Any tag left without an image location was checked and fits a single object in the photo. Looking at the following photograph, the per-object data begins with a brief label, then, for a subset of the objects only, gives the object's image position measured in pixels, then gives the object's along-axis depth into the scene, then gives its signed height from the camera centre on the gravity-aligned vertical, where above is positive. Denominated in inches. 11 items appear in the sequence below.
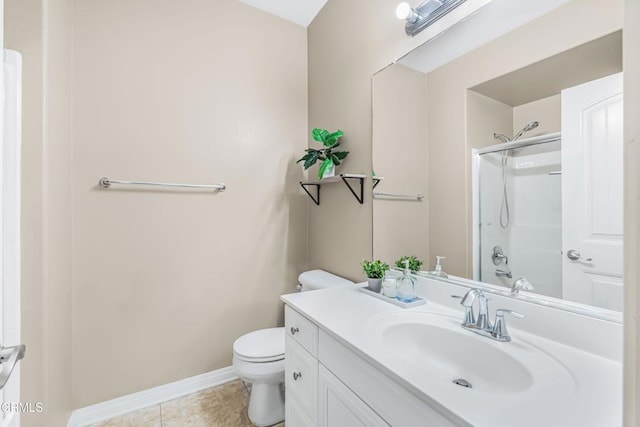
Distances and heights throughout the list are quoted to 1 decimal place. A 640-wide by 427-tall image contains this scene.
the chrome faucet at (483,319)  34.5 -13.9
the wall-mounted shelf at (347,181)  63.1 +8.0
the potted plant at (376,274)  53.6 -11.6
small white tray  45.8 -14.8
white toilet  58.0 -32.7
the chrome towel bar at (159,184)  61.1 +6.7
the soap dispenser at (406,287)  49.2 -13.0
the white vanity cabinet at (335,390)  27.3 -21.1
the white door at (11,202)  34.7 +1.3
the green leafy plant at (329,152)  69.5 +15.2
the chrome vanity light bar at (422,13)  46.7 +34.7
